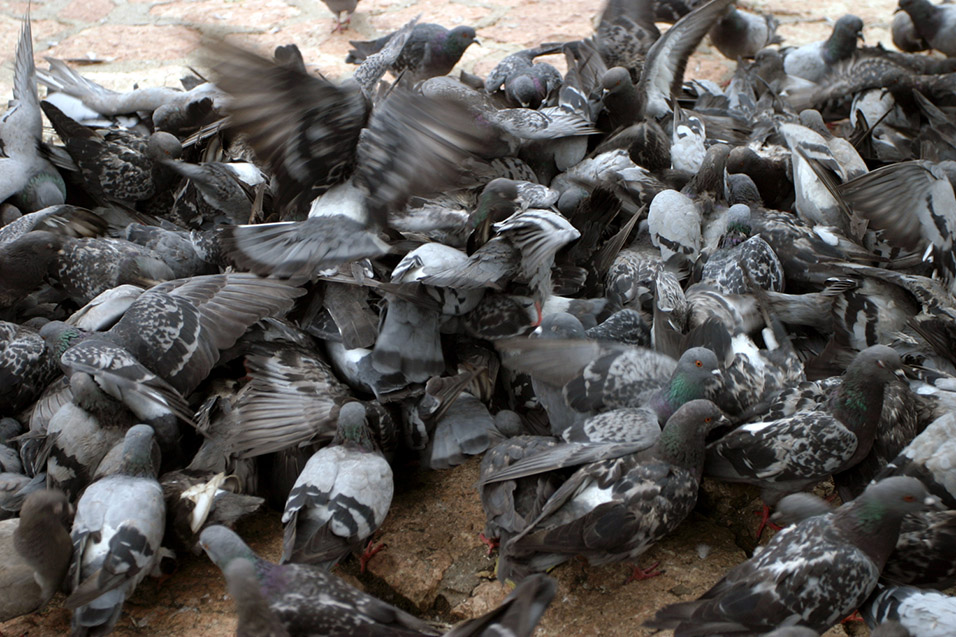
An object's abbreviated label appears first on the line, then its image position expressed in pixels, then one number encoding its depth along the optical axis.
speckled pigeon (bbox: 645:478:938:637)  2.52
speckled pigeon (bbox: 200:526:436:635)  2.58
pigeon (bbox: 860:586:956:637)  2.44
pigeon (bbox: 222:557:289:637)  2.49
